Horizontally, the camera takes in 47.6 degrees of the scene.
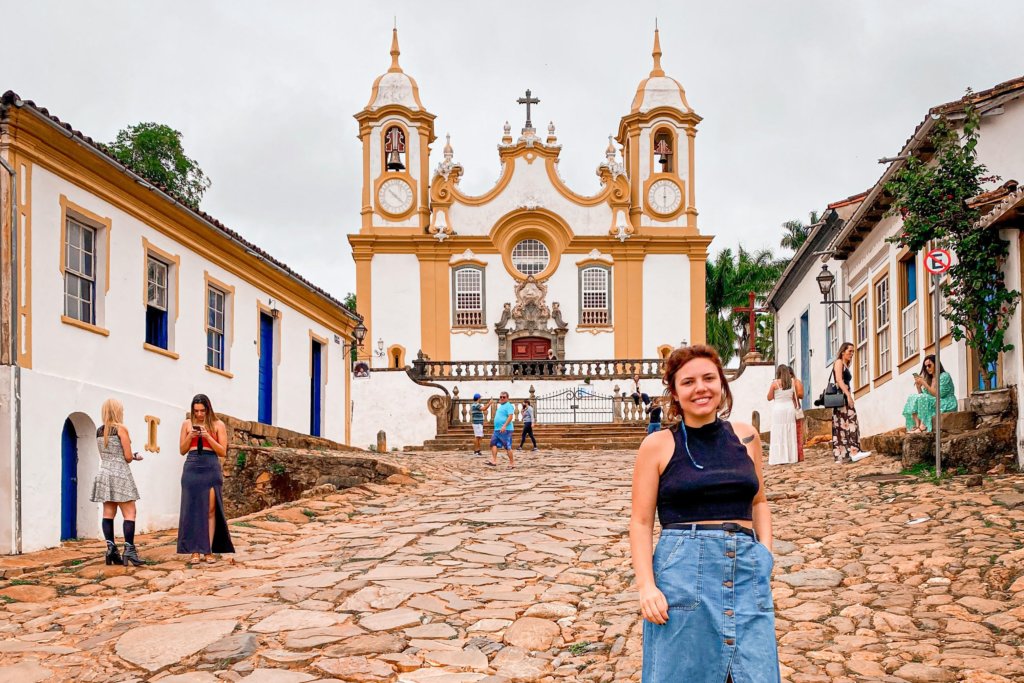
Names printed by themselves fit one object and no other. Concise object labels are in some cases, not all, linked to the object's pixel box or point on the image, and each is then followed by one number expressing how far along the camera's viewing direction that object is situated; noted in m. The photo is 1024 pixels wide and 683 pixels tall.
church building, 38.50
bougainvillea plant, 12.14
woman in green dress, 13.32
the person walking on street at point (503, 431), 18.98
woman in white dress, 15.72
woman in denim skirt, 3.61
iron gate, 30.30
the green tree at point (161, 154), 39.62
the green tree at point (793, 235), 50.00
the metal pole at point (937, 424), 11.21
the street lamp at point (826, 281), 20.06
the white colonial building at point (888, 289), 12.61
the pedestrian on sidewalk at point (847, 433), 14.74
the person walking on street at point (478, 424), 23.50
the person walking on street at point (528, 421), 23.30
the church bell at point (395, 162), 38.81
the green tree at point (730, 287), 49.66
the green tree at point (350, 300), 61.23
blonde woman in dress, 9.62
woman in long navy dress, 9.70
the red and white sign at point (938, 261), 11.06
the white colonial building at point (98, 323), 11.27
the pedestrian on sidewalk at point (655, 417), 19.64
